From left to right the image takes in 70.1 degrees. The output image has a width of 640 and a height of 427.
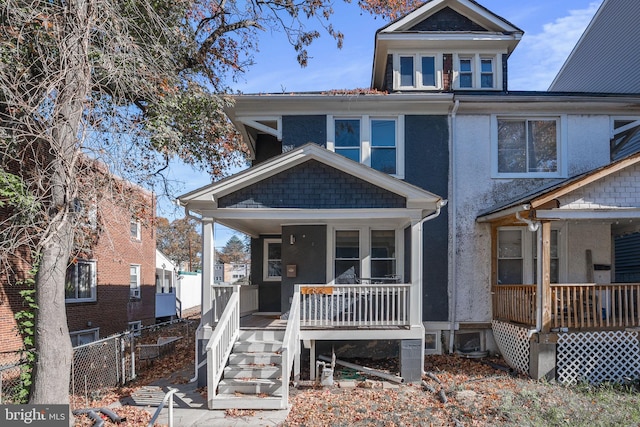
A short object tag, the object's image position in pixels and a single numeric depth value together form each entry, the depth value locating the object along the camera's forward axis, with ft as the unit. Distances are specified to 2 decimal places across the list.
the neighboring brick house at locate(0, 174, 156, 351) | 35.91
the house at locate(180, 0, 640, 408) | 30.58
